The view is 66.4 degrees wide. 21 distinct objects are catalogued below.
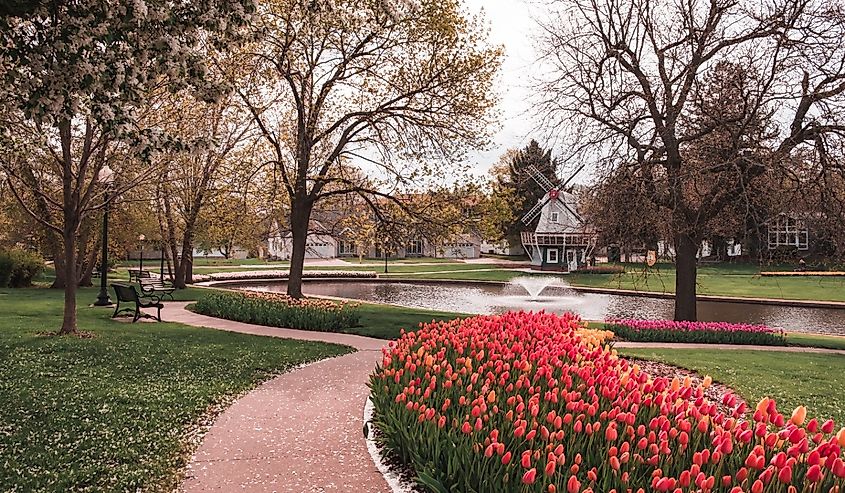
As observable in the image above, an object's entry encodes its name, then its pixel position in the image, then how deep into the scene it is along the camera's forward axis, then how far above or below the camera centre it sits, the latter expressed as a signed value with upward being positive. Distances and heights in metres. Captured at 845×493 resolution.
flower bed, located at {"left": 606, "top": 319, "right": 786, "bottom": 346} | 15.09 -1.83
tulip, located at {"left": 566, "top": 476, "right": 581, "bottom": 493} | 3.15 -1.12
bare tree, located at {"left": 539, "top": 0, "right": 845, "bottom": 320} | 14.43 +3.87
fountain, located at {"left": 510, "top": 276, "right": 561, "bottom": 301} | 32.78 -1.59
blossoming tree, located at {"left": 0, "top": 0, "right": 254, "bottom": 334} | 5.84 +1.91
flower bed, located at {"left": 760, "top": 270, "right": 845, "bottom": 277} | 42.74 -1.18
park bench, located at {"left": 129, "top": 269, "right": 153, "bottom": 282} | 25.90 -0.69
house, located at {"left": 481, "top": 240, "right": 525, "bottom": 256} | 69.05 +0.79
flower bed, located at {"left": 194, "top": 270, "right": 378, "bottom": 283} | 35.43 -1.06
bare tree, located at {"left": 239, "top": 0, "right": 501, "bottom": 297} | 17.09 +4.84
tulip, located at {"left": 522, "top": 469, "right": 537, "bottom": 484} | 3.24 -1.11
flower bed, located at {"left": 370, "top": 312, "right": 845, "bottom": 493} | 3.48 -1.12
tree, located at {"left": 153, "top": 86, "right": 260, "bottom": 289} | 14.88 +2.49
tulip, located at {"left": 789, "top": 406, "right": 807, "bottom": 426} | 3.80 -0.94
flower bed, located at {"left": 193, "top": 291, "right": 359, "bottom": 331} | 14.88 -1.32
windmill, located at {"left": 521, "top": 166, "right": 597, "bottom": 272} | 52.66 +1.45
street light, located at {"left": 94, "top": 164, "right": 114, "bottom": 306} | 17.27 -0.29
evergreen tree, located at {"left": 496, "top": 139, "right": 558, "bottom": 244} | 55.57 +6.84
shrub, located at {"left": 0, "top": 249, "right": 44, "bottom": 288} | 24.19 -0.37
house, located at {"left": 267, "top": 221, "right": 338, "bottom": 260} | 63.71 +0.73
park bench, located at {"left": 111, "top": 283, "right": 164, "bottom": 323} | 14.58 -0.90
